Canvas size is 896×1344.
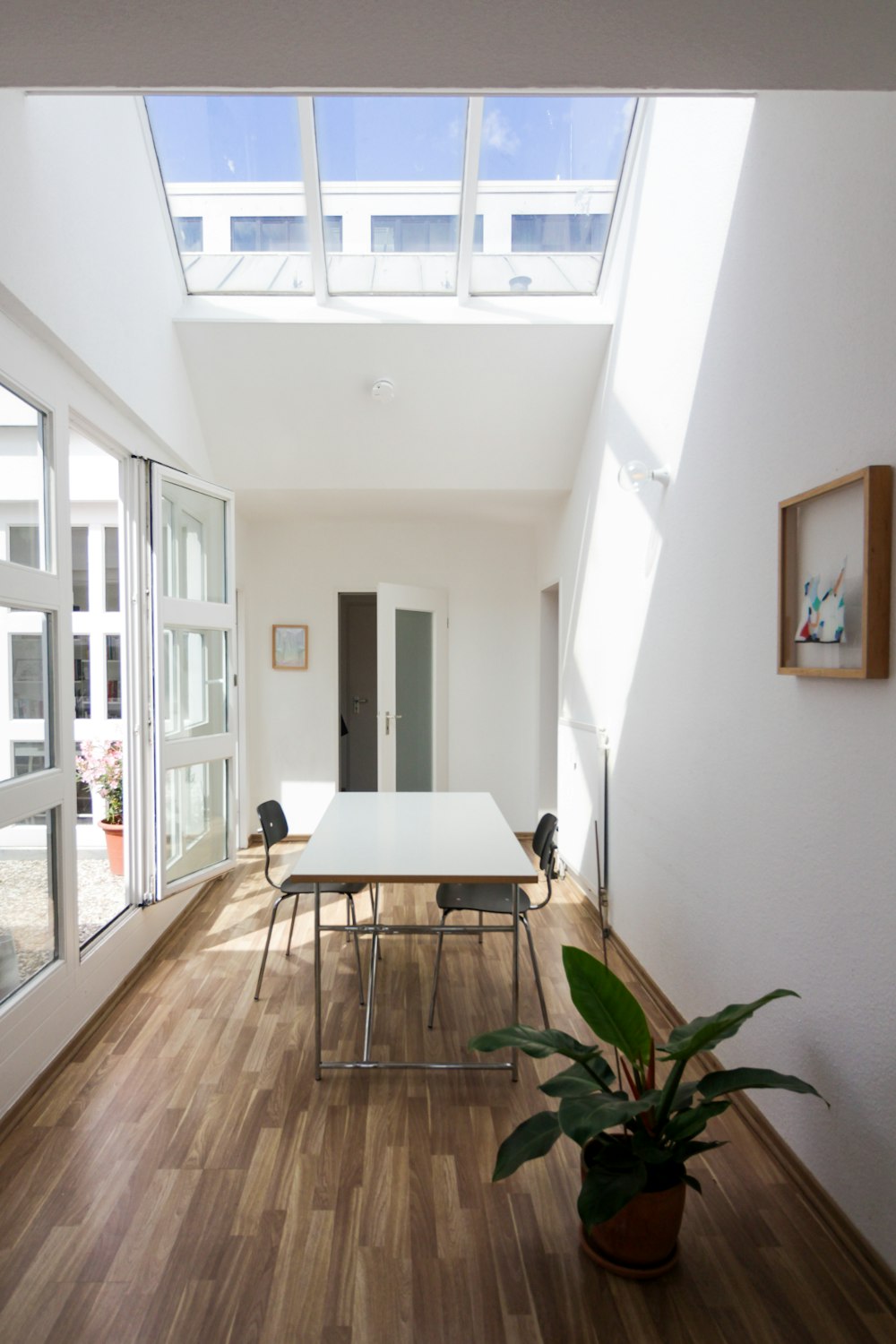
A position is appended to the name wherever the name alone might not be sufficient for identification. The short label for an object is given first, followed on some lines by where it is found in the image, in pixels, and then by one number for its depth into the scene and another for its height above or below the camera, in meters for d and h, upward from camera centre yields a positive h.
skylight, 4.17 +2.41
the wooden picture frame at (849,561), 1.97 +0.23
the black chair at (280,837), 3.72 -0.85
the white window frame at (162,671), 4.23 -0.09
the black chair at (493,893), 3.54 -1.04
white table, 2.95 -0.76
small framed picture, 6.99 +0.05
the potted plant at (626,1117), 1.96 -1.11
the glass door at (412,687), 6.33 -0.27
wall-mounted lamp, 3.65 +0.76
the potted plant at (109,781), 5.62 -0.85
